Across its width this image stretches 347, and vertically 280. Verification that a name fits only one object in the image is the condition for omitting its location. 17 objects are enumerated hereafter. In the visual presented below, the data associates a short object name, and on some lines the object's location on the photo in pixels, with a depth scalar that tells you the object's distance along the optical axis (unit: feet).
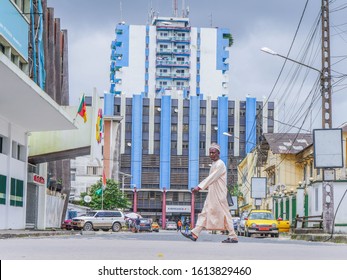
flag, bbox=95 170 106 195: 247.70
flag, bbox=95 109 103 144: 154.10
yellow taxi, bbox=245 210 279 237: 130.72
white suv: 181.37
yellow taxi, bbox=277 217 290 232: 155.22
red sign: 124.45
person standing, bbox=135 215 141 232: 213.40
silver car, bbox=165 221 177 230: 326.24
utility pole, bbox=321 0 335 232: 95.14
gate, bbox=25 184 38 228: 128.88
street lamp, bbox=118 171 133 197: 345.62
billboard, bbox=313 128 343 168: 88.74
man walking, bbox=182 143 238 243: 47.34
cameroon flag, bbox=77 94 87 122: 131.28
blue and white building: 363.97
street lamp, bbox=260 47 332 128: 99.30
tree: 264.72
